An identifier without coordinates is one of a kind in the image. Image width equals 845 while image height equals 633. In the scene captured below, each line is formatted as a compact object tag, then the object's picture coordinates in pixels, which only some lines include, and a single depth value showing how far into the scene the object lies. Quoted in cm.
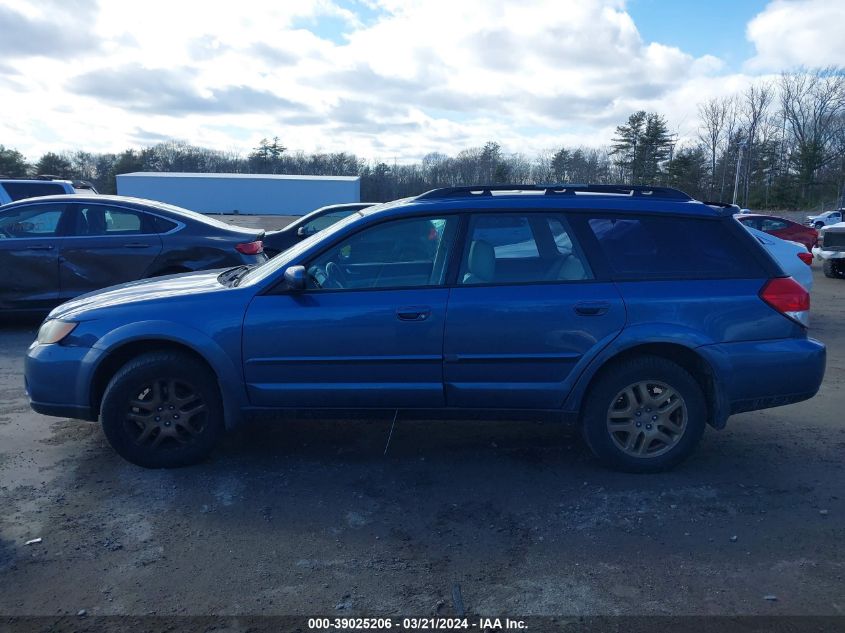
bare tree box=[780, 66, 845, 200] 6200
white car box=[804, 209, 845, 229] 3649
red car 2164
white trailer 5953
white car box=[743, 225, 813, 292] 1013
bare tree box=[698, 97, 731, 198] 6356
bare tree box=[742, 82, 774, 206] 6334
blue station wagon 453
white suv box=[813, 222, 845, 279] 1730
